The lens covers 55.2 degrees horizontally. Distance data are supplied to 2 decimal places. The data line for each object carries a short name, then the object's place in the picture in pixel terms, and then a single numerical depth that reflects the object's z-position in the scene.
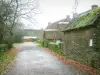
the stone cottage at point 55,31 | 27.01
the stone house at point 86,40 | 7.94
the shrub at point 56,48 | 14.66
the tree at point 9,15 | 13.17
